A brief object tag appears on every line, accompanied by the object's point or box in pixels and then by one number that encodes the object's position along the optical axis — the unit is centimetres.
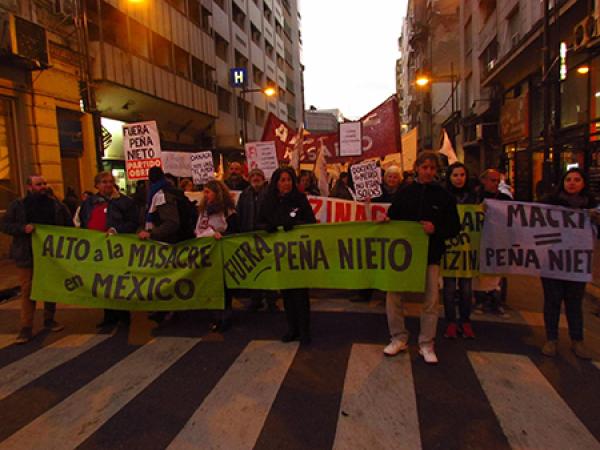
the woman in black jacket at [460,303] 500
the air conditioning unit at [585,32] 1076
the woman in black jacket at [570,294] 448
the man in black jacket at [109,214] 577
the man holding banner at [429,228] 441
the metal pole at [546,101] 1036
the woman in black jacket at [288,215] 505
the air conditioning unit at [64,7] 1338
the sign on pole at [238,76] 3030
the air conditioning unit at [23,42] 1088
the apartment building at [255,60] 3169
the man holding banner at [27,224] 540
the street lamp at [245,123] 2588
